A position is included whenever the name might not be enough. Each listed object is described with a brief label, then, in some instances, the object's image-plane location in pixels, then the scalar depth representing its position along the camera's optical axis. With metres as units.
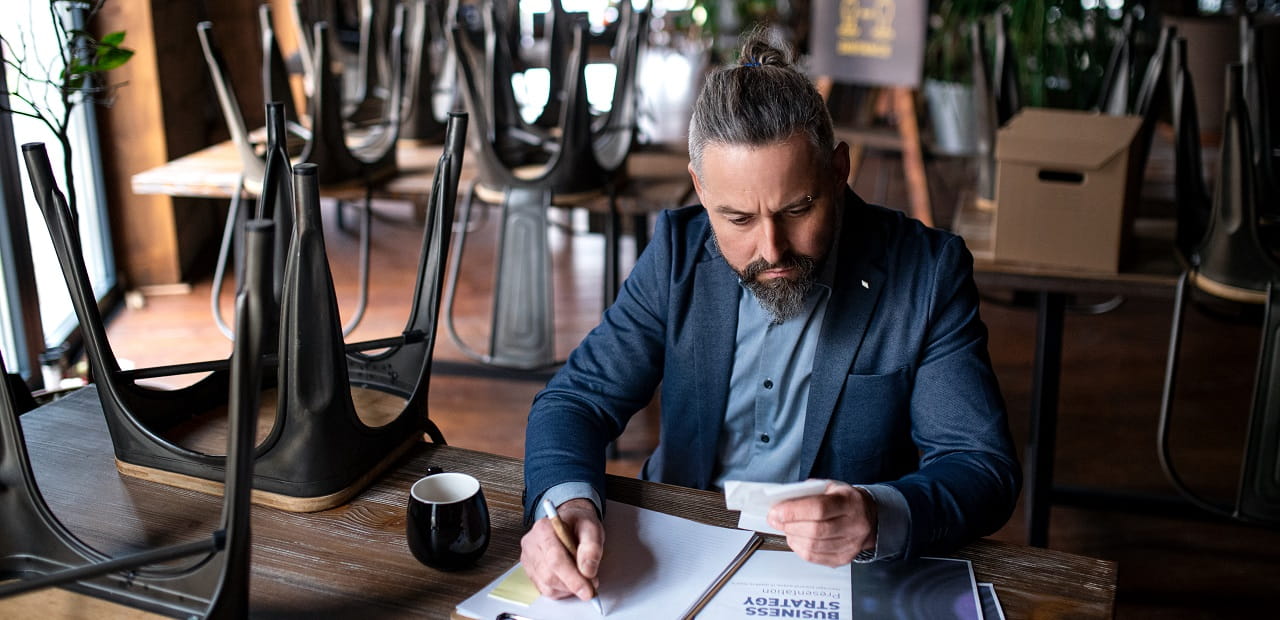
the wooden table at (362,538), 1.13
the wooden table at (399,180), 3.00
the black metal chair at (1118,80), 3.13
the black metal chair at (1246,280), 2.14
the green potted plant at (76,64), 1.96
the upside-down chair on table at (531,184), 2.88
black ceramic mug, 1.16
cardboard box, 2.35
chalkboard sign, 3.65
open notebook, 1.12
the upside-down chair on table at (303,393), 1.19
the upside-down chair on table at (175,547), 0.94
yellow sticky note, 1.13
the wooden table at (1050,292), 2.42
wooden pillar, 4.18
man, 1.31
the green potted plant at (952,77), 4.77
